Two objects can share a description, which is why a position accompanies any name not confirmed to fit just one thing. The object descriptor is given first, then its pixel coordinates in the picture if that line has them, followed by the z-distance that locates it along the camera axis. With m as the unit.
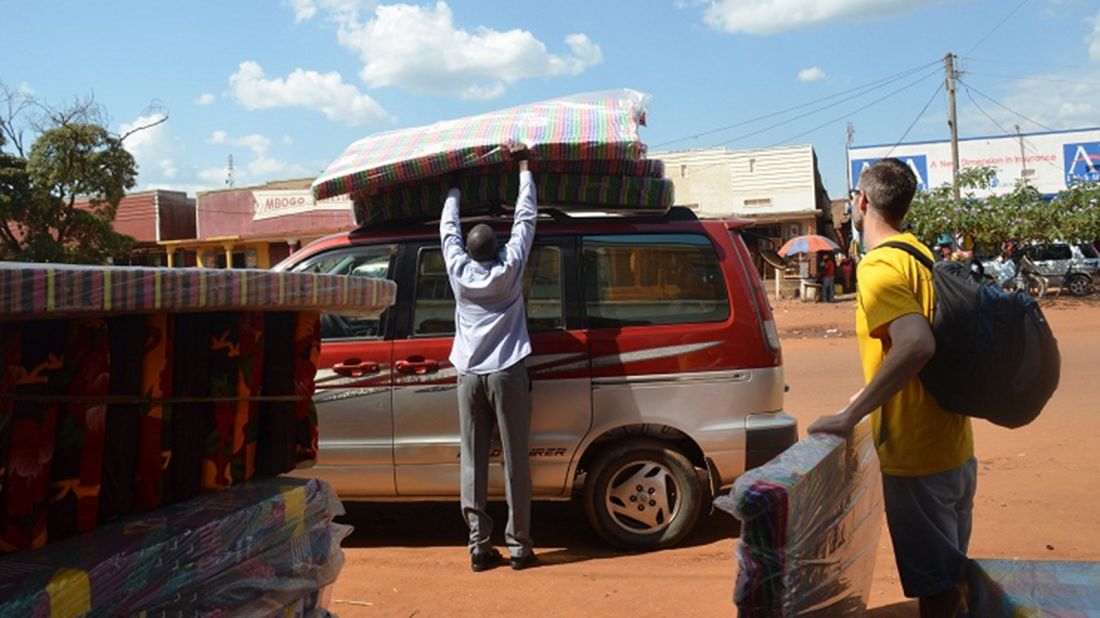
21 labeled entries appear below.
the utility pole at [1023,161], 35.92
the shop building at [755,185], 34.19
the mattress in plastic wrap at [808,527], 2.37
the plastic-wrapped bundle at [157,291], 1.38
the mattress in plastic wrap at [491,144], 5.11
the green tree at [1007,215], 23.99
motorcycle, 25.23
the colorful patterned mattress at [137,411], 1.69
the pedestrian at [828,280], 28.14
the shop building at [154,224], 39.47
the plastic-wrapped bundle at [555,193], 5.36
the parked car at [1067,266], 26.20
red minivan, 5.25
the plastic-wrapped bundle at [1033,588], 3.33
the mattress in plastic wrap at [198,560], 1.60
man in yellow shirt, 3.06
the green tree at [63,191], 29.73
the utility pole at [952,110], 29.27
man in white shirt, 4.93
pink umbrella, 28.39
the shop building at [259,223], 37.19
